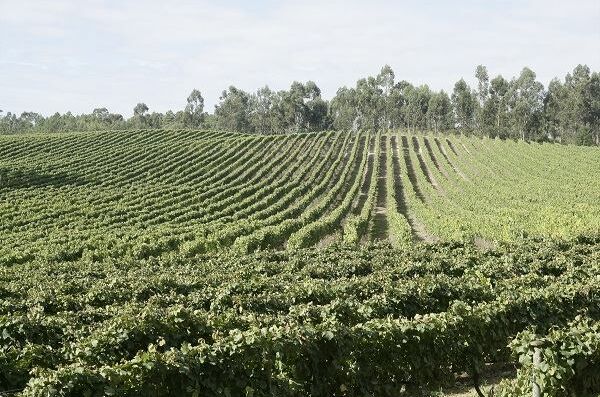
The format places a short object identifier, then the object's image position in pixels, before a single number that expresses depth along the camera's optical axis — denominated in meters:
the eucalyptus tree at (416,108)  155.00
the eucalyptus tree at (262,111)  175.75
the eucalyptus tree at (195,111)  176.88
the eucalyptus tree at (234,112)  177.75
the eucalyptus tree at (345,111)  167.75
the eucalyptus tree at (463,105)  144.62
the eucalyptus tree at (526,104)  132.25
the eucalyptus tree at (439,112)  148.62
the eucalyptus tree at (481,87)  143.12
